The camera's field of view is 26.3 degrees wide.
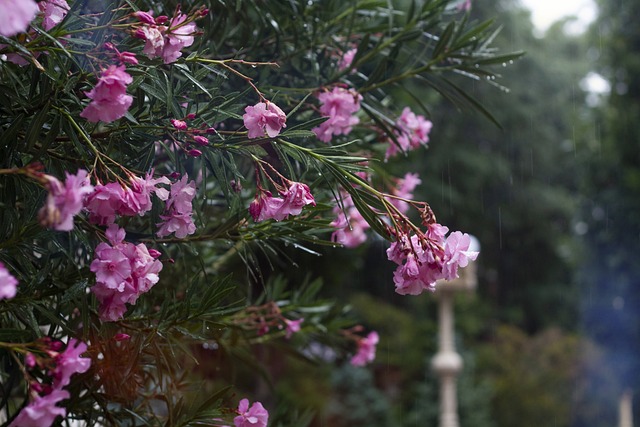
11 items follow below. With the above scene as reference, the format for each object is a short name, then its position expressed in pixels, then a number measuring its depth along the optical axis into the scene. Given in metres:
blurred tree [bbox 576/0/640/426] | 9.73
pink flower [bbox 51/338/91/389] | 1.37
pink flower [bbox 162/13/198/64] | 1.49
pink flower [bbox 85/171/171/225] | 1.45
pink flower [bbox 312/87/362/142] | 1.82
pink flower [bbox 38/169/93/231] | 1.30
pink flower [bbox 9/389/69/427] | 1.36
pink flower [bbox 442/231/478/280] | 1.51
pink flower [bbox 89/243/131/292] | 1.49
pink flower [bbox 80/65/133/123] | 1.40
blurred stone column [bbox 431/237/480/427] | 6.99
